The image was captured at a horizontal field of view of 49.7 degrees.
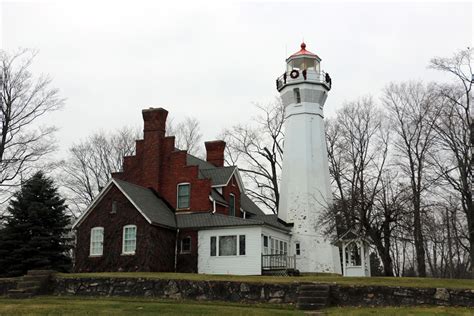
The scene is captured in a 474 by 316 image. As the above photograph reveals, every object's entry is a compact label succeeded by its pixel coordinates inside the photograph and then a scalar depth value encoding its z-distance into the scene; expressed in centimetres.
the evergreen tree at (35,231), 2692
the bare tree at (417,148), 2929
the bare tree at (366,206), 2822
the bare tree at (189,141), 5025
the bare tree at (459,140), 2789
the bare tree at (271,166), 4444
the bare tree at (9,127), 3109
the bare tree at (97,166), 4616
